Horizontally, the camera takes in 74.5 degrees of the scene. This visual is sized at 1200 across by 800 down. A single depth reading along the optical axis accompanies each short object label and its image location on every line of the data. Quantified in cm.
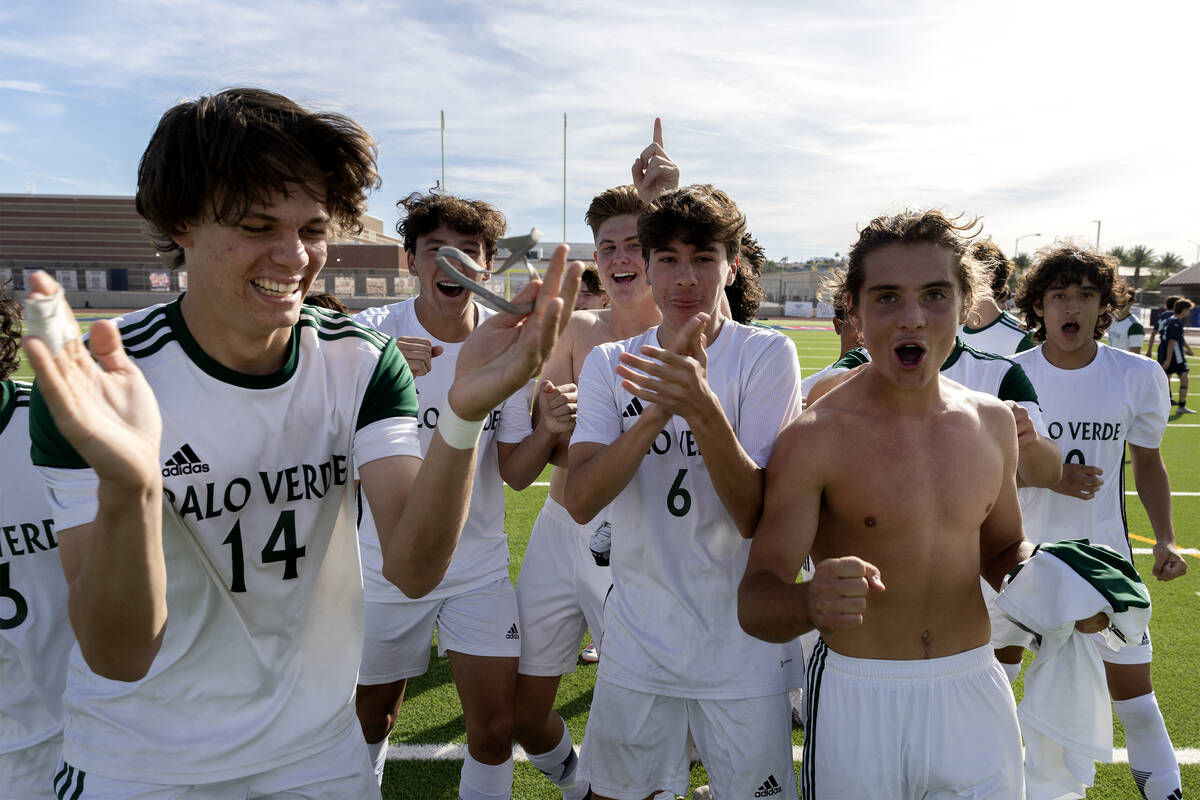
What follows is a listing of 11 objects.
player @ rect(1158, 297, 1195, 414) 1636
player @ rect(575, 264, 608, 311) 695
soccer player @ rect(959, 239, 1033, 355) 564
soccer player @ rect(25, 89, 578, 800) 186
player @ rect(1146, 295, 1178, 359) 1660
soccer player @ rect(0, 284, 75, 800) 239
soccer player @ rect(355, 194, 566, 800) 344
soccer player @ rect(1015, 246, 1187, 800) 411
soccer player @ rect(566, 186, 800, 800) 268
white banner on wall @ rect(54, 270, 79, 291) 5233
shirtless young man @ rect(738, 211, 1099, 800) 230
